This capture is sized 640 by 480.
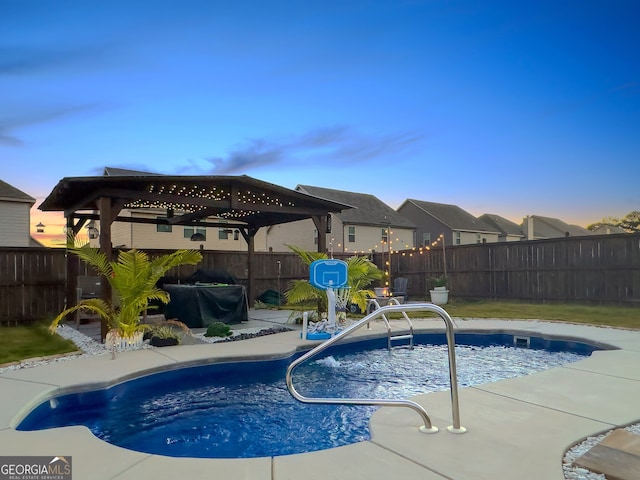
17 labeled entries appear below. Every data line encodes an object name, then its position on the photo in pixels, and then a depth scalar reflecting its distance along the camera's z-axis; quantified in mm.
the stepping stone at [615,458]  2266
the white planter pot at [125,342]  6270
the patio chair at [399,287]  13625
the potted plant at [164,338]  6539
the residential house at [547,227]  38531
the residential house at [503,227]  33375
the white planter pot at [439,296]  13057
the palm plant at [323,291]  8438
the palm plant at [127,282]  6203
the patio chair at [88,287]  8799
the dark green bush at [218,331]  7359
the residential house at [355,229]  23016
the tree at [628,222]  34594
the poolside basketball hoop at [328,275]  7172
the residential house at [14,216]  16156
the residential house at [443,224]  27719
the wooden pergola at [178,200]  7062
